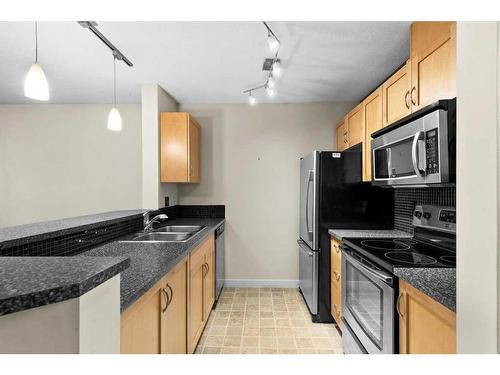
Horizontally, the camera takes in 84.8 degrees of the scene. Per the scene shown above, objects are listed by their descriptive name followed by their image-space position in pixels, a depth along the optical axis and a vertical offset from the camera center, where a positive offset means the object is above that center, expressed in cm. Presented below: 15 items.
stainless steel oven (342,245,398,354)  142 -72
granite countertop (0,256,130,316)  42 -16
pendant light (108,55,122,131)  237 +60
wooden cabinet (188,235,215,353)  198 -85
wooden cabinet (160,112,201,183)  322 +50
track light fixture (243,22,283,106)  190 +118
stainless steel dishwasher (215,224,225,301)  310 -85
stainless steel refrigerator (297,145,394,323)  274 -15
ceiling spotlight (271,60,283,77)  234 +106
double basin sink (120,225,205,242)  246 -43
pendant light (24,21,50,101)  158 +62
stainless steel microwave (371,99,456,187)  144 +25
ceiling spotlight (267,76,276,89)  280 +113
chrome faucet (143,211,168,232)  252 -31
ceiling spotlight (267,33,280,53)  186 +100
